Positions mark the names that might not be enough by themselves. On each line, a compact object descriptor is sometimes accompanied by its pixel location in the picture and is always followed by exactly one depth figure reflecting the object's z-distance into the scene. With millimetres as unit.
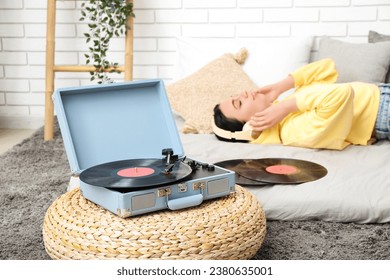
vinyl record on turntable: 1282
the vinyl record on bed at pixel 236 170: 1735
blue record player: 1293
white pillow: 2742
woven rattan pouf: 1211
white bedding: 1638
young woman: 2105
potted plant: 2834
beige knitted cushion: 2484
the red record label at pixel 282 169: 1828
